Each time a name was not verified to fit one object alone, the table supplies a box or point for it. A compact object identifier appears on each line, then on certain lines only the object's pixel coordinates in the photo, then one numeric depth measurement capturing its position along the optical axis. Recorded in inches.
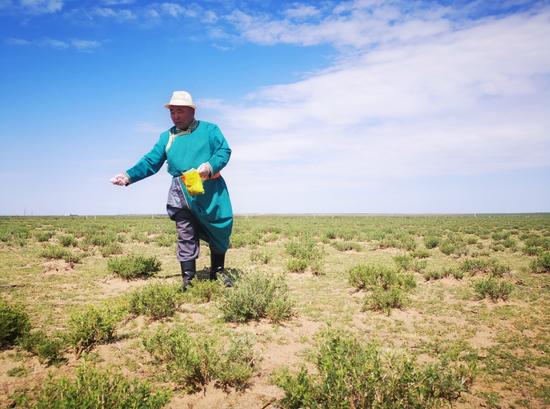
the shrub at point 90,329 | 143.9
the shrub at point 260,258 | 399.4
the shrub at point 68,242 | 523.9
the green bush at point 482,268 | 321.7
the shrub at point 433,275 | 311.9
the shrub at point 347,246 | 545.4
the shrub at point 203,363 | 118.1
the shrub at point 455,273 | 308.0
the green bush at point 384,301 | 214.5
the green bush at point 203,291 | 211.3
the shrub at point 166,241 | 567.7
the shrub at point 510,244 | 561.8
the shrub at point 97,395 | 87.4
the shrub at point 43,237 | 602.9
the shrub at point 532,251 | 478.3
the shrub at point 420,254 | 470.2
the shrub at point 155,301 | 186.2
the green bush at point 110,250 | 438.0
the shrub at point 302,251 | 405.7
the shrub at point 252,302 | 185.2
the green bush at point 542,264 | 342.3
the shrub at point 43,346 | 131.2
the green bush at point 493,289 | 238.1
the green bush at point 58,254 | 382.8
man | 206.5
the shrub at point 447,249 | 508.7
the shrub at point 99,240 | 548.0
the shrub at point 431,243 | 589.0
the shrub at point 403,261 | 365.6
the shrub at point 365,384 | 96.0
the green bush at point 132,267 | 285.9
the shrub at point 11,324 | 144.4
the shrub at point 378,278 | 257.3
